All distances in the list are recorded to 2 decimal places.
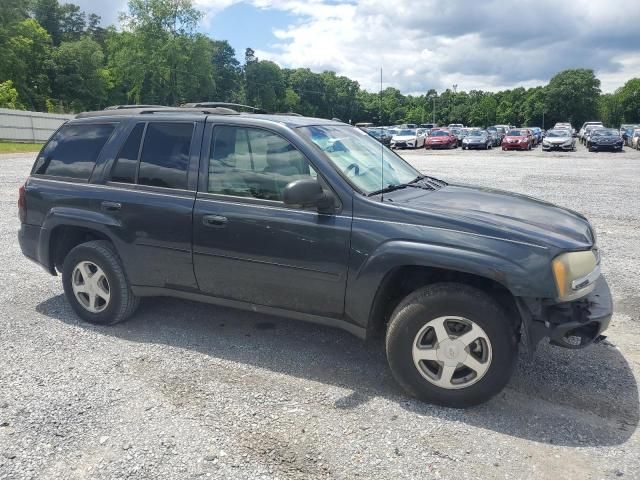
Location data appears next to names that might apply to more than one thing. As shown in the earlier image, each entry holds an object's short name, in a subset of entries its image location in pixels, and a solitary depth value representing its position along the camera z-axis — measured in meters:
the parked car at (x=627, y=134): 42.25
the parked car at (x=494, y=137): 43.81
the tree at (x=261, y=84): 110.25
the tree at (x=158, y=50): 69.19
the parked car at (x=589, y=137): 36.91
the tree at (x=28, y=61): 58.12
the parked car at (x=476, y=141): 39.78
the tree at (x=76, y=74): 72.88
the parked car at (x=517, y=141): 38.12
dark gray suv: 3.30
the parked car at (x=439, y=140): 40.88
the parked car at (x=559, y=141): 36.41
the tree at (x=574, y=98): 104.00
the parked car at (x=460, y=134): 42.95
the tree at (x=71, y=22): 93.34
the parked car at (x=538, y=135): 50.89
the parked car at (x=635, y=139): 36.49
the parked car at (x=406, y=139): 39.91
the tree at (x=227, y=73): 103.62
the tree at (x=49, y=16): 90.09
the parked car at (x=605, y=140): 34.55
